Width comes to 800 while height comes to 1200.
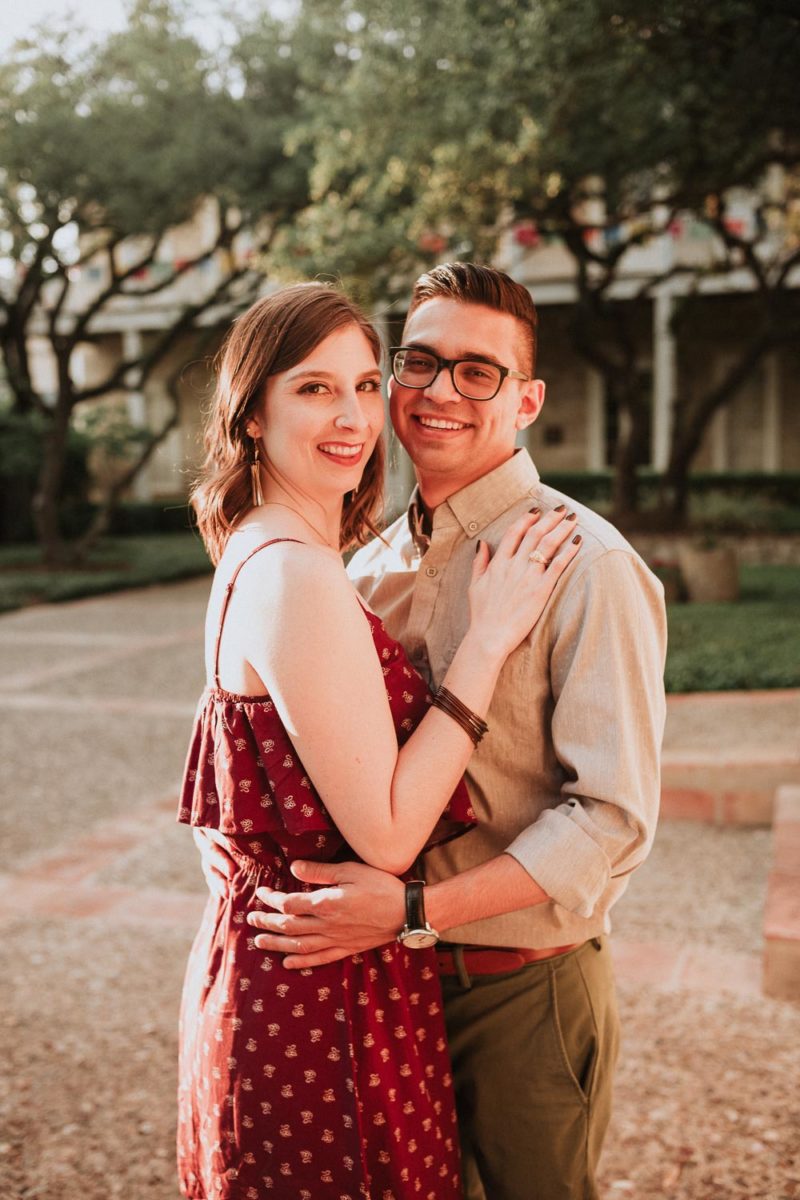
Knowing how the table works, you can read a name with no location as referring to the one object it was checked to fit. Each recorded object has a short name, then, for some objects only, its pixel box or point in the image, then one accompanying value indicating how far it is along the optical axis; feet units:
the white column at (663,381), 67.36
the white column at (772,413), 73.87
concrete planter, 35.24
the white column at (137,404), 83.61
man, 5.15
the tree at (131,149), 44.42
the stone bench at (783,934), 11.39
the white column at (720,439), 75.36
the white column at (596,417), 77.30
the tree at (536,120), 25.23
